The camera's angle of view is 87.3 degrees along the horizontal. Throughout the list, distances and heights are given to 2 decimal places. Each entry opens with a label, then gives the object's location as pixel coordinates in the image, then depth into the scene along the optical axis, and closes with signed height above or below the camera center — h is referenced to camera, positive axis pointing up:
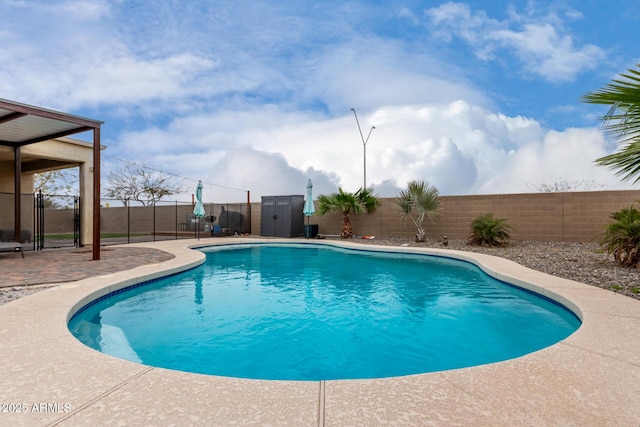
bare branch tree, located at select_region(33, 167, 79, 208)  24.11 +2.38
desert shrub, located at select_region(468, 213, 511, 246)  11.40 -0.60
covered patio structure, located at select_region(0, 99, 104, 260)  7.30 +2.19
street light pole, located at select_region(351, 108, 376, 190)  18.48 +4.05
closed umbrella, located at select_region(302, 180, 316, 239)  15.38 +0.42
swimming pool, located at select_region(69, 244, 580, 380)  3.36 -1.44
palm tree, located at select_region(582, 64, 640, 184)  3.83 +1.19
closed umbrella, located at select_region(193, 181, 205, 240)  14.81 +0.49
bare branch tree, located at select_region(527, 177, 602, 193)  26.53 +2.44
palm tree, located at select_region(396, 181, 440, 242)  12.88 +0.51
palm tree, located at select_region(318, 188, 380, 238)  14.95 +0.50
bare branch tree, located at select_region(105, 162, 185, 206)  29.23 +2.81
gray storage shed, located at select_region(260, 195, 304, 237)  16.47 -0.09
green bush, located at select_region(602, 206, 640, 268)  6.82 -0.51
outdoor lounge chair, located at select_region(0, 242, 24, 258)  8.22 -0.81
